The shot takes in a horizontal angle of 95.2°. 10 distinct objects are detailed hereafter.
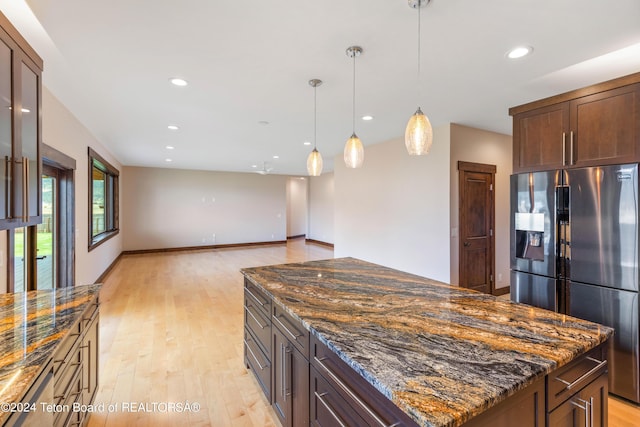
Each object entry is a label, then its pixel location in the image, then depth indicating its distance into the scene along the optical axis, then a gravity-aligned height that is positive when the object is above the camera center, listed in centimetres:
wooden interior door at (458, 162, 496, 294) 420 -19
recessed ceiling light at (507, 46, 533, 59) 216 +122
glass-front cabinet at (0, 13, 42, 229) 151 +48
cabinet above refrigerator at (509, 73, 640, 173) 223 +73
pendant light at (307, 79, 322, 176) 269 +48
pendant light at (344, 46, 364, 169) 233 +50
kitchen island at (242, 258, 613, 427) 92 -54
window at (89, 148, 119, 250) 482 +30
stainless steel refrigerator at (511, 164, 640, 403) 220 -32
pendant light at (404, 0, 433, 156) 185 +51
